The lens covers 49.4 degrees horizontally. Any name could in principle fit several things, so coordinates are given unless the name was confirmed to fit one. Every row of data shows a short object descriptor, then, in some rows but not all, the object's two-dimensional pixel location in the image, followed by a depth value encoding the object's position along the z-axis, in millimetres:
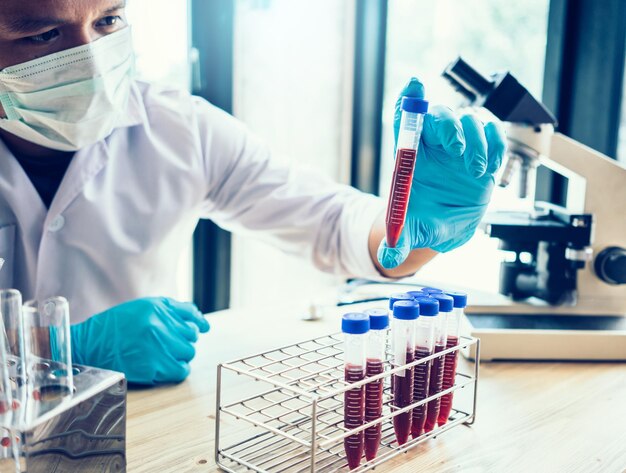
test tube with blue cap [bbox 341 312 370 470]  934
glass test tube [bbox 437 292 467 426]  1093
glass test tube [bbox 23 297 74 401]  834
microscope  1475
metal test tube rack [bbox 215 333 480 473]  950
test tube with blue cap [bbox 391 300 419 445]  996
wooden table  1010
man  1265
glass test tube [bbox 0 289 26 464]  757
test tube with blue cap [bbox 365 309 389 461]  946
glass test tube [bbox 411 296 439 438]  1029
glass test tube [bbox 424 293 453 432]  1056
